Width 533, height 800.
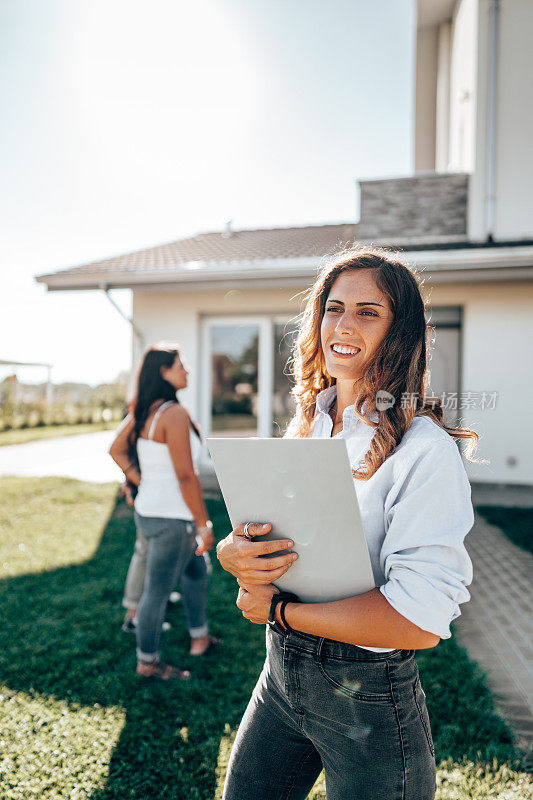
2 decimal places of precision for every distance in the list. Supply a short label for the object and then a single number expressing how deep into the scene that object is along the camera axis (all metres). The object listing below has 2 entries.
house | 8.05
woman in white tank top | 3.06
